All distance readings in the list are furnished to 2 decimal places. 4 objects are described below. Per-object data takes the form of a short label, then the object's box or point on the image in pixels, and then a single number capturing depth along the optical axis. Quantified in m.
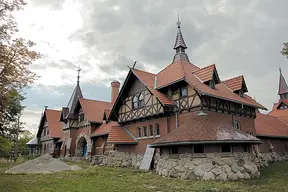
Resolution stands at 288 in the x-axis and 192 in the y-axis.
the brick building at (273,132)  24.59
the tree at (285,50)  13.41
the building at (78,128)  30.23
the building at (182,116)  14.55
